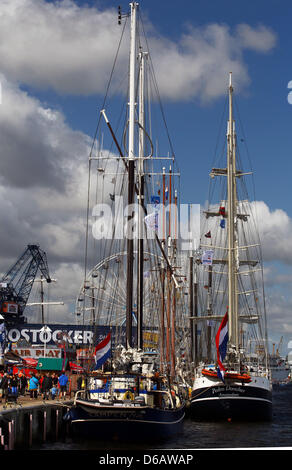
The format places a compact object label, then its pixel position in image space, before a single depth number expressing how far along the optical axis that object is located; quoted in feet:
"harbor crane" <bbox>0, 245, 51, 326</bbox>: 500.33
